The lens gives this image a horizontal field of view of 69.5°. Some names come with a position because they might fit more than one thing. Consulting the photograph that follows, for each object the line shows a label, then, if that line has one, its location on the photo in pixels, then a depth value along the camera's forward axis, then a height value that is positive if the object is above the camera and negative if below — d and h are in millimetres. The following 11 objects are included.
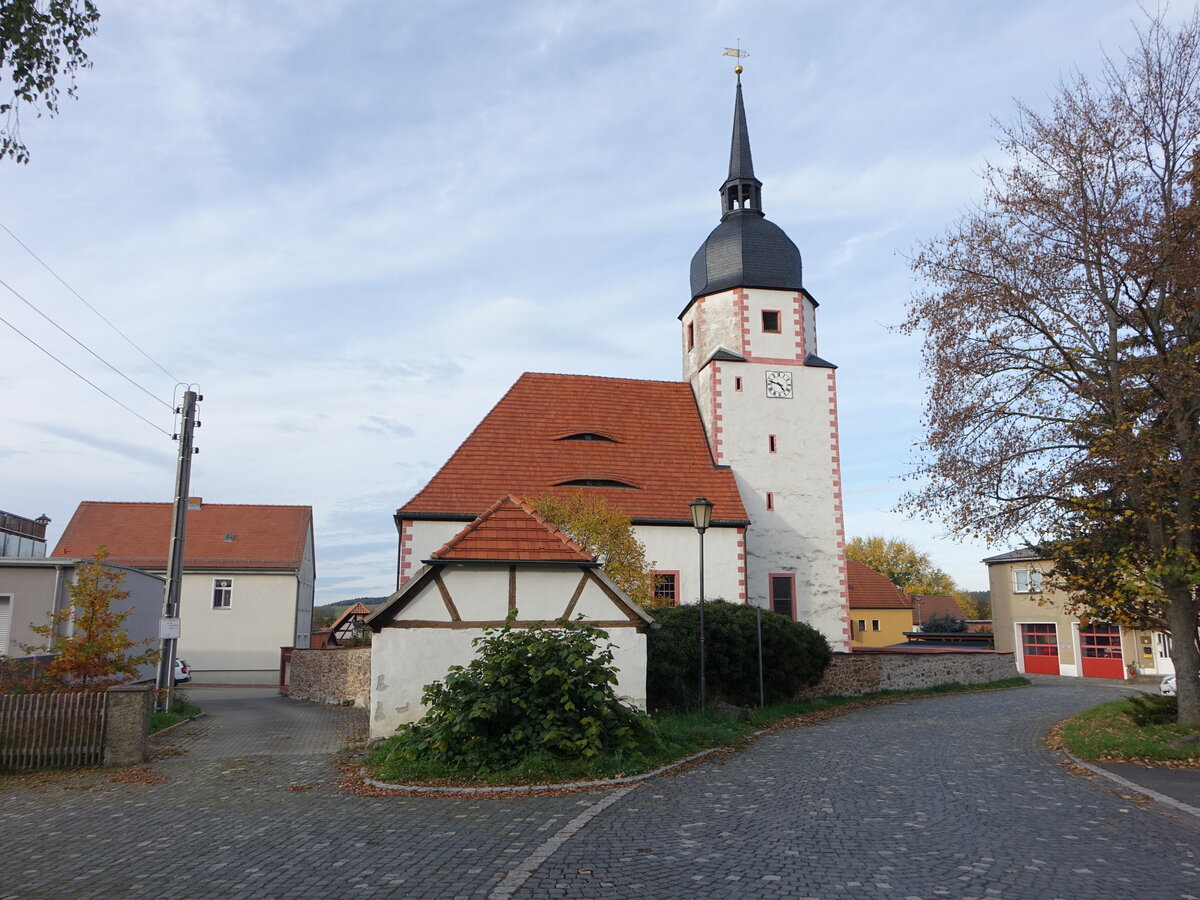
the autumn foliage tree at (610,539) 19031 +1578
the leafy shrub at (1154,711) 14000 -1582
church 24078 +4883
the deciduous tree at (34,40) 7332 +4879
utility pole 18406 +1068
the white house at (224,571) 36906 +1691
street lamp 15859 +1752
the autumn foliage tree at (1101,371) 13016 +3906
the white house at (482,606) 13344 +82
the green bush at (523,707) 10609 -1188
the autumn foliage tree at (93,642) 14945 -556
